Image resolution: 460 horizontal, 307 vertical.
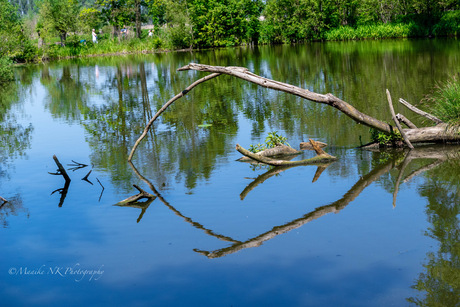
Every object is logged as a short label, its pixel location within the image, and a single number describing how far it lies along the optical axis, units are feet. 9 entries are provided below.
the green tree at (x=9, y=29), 135.74
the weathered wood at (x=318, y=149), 39.28
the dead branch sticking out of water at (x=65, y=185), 36.66
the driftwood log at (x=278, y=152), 41.60
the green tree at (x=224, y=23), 214.48
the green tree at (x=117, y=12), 242.78
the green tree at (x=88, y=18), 236.43
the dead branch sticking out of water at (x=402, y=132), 39.35
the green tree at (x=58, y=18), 227.20
